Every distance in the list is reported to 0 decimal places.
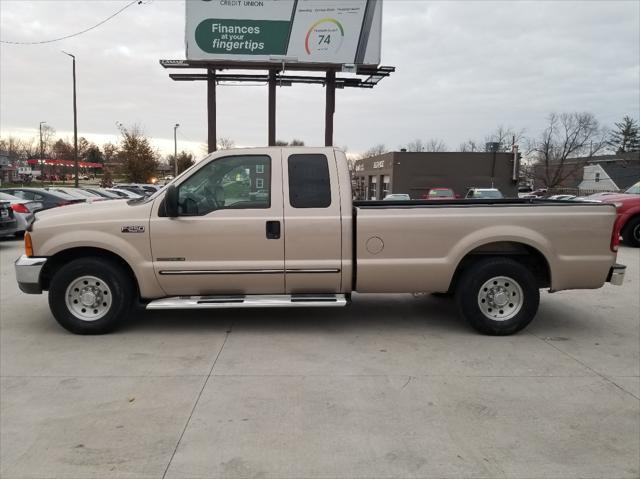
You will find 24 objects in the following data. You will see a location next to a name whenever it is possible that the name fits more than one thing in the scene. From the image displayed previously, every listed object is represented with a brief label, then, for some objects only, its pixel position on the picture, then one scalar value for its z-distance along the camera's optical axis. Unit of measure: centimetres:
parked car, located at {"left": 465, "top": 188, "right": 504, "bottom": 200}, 2089
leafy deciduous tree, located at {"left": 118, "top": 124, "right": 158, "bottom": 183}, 4622
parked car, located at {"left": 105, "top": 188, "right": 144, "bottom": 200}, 2708
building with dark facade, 4594
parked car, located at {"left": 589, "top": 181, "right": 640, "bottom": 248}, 1237
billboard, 1953
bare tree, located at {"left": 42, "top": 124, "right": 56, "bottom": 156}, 8038
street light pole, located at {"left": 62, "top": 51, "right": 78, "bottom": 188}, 2872
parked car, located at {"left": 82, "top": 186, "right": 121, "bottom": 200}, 2267
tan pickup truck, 525
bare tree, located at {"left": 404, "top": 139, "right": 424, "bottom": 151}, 10519
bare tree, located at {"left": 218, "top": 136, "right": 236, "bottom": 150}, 6141
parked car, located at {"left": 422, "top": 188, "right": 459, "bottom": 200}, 2629
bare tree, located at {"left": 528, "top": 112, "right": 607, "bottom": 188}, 7106
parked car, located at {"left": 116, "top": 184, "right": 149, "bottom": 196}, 3356
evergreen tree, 9125
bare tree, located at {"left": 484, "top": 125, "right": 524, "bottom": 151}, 7440
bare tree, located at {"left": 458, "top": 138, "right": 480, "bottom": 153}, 9125
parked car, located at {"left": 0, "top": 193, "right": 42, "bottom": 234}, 1312
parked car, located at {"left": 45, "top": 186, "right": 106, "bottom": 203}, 1714
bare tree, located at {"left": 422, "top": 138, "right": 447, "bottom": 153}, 10436
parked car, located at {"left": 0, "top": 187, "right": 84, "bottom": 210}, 1485
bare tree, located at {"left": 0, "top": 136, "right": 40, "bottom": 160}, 7856
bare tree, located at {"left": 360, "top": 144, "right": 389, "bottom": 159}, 11975
